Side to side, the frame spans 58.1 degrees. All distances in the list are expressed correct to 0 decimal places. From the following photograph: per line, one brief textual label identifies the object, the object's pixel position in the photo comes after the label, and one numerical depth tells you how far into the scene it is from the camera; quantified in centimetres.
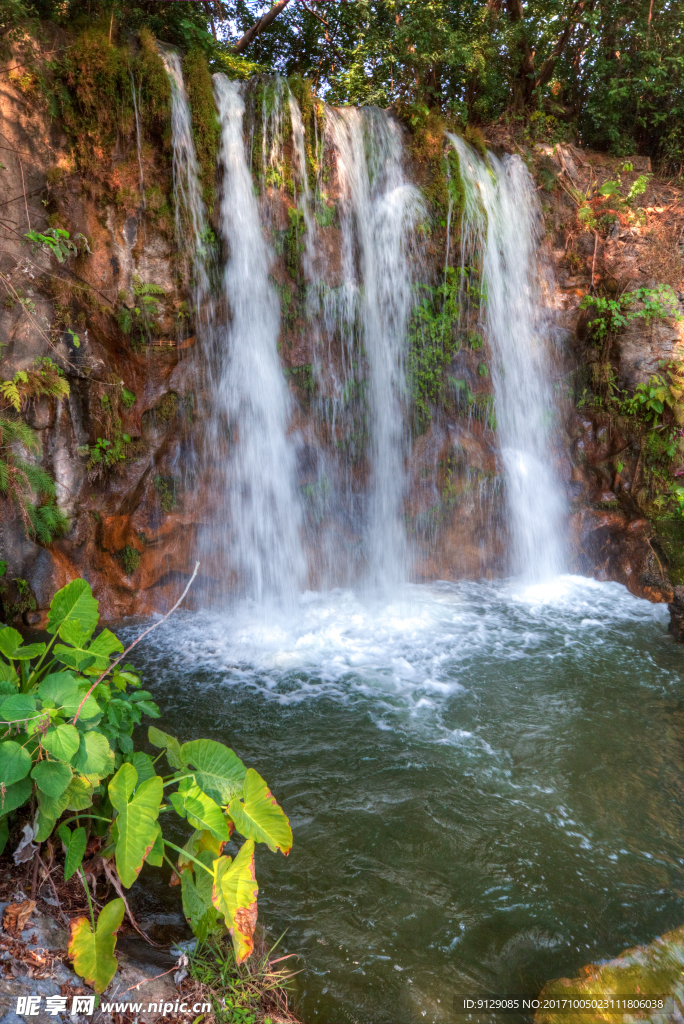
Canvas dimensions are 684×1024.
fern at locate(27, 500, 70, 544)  579
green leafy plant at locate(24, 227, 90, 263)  584
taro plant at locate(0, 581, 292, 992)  210
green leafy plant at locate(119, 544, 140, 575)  666
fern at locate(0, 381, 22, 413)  550
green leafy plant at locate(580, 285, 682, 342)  769
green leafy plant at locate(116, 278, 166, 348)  642
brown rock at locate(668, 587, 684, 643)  601
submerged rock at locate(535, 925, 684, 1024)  248
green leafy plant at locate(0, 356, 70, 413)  557
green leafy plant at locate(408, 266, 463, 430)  765
